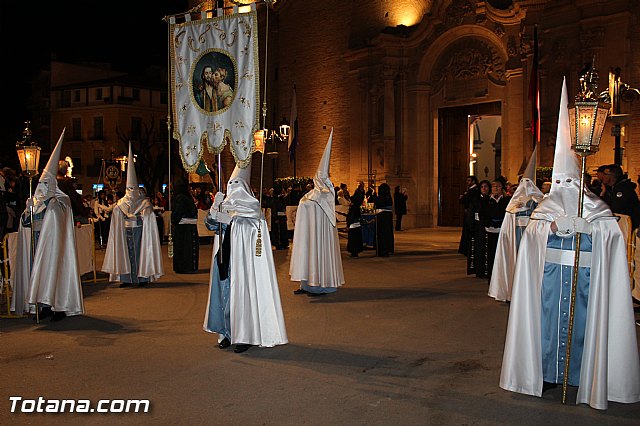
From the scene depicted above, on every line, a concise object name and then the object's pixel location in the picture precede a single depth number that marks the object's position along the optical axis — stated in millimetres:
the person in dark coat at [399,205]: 25516
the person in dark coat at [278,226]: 19906
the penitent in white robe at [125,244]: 12484
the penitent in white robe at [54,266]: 8906
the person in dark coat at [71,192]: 10125
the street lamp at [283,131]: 24119
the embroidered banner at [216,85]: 7520
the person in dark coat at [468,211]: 12848
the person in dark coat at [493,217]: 11729
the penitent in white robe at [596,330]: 5301
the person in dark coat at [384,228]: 17266
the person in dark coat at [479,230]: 12391
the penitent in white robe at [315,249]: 11266
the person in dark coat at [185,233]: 14461
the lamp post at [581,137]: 5418
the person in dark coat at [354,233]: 17234
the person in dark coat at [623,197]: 10148
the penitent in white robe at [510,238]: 10117
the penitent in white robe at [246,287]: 7254
